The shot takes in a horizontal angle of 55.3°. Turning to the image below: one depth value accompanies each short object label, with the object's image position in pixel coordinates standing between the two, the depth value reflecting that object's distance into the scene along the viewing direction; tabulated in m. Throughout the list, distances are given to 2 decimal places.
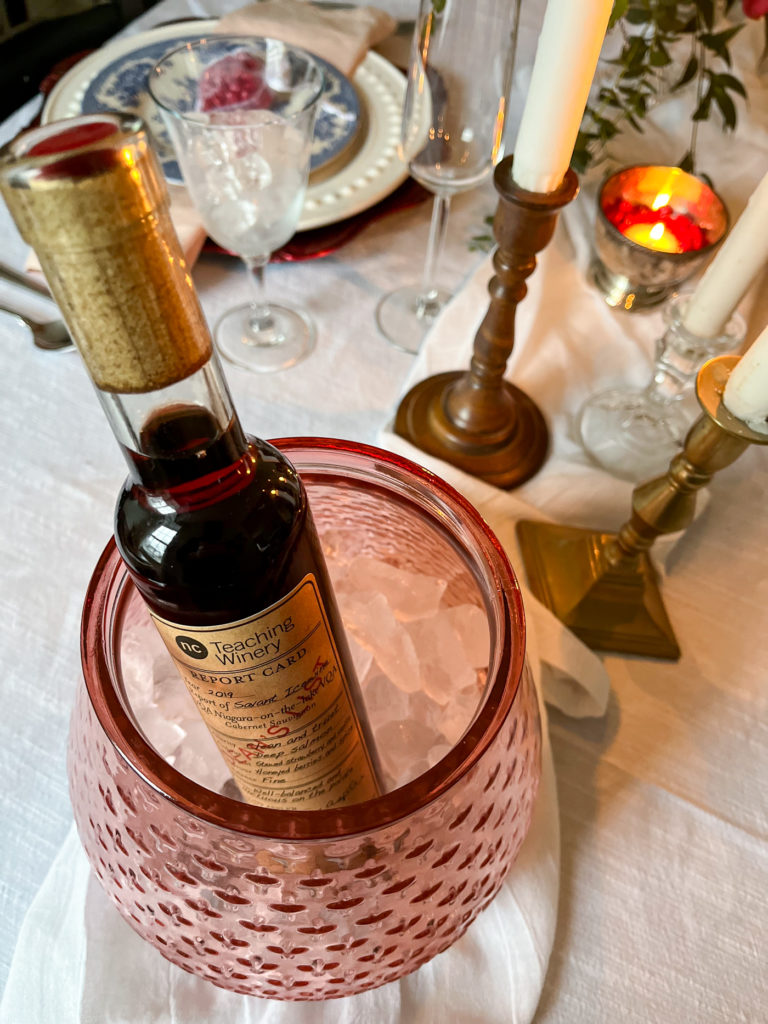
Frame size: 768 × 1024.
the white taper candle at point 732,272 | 0.35
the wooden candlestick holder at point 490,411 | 0.43
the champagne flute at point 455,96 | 0.44
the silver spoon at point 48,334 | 0.55
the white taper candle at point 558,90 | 0.29
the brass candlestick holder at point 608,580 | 0.41
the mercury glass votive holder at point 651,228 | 0.52
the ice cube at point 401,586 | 0.36
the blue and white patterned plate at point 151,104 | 0.63
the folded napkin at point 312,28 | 0.65
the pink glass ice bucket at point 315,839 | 0.23
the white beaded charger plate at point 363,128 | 0.61
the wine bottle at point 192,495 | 0.13
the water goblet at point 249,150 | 0.49
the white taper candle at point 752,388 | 0.28
